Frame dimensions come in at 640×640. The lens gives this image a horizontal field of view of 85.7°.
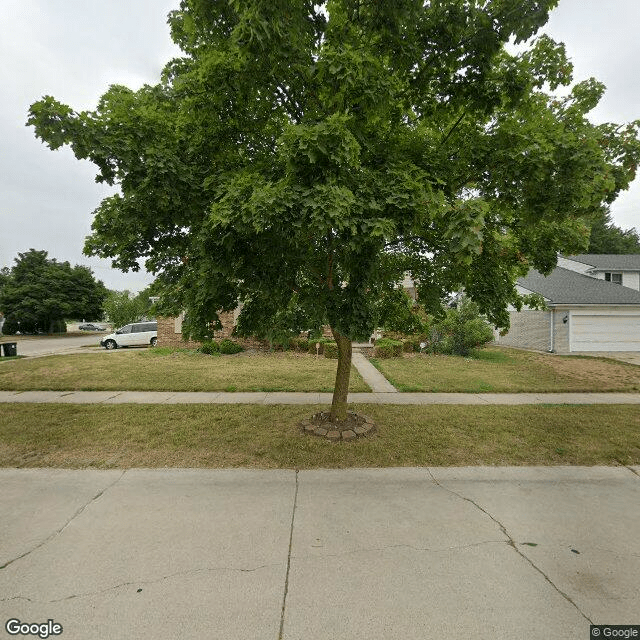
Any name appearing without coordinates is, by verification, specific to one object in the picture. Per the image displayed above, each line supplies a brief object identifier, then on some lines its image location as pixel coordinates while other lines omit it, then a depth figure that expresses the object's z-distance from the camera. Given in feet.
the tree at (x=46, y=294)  113.80
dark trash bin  49.88
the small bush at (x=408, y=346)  50.39
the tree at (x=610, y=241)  134.00
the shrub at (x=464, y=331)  47.78
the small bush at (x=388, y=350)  46.11
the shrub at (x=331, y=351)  44.78
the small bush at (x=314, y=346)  47.26
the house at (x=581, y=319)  51.93
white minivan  67.51
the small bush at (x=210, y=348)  49.21
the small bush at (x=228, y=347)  49.69
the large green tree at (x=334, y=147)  10.99
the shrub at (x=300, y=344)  49.06
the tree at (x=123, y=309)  86.48
